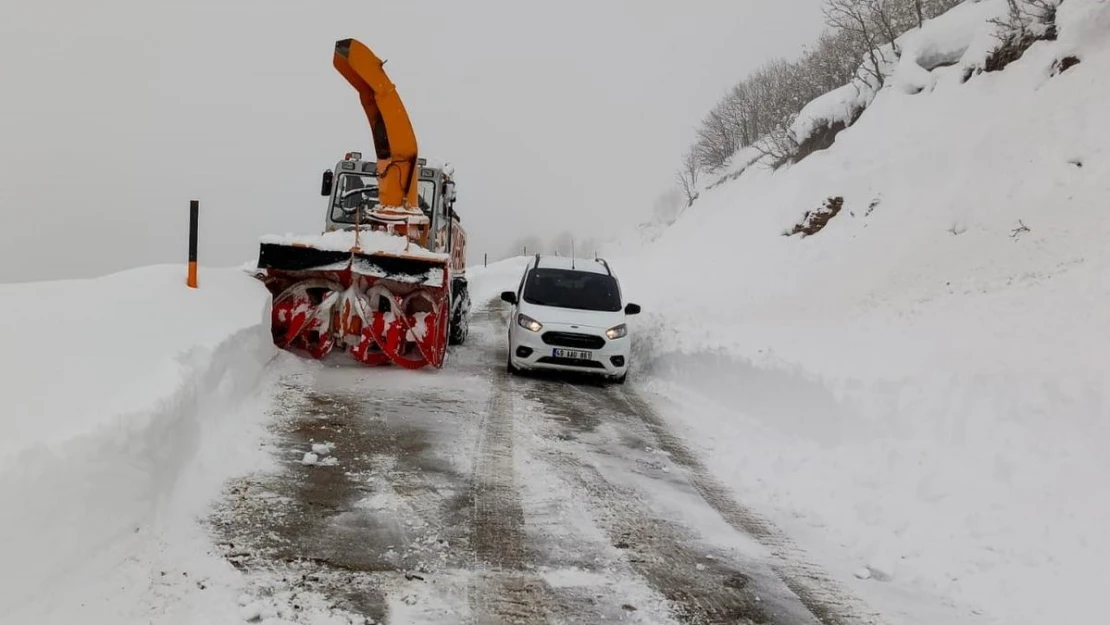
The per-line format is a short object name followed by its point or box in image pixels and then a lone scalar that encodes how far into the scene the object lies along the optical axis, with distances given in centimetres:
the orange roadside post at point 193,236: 802
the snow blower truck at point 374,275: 898
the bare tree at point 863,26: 2834
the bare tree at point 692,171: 7236
